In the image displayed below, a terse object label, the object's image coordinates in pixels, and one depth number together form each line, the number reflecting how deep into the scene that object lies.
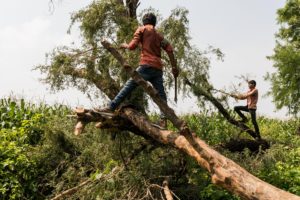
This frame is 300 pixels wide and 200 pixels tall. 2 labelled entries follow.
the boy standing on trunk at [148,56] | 6.96
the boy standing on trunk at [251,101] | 10.46
